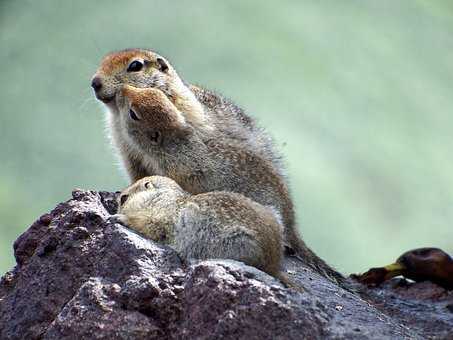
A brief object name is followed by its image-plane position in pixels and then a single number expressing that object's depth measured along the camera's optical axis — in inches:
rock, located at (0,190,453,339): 301.7
